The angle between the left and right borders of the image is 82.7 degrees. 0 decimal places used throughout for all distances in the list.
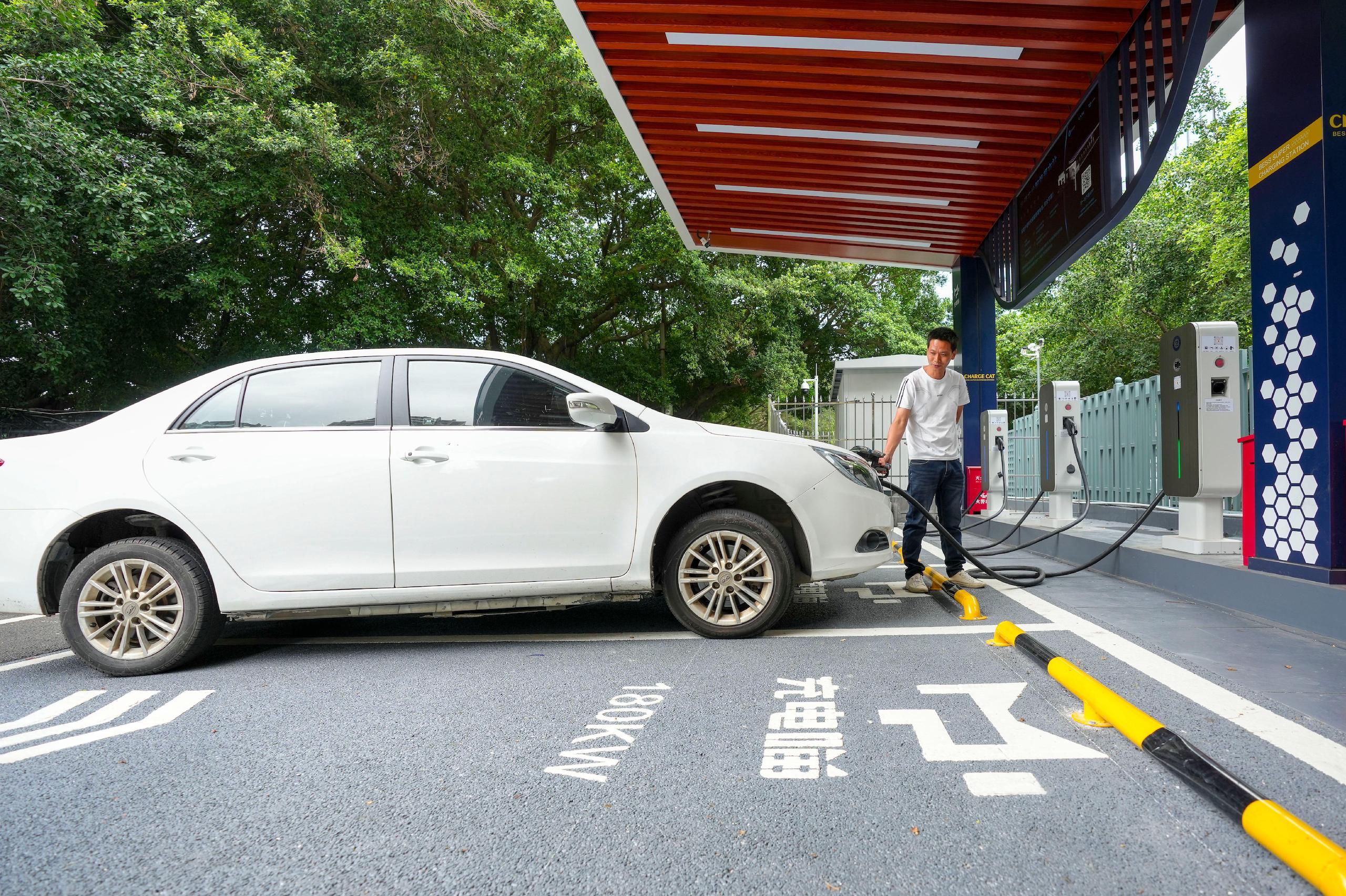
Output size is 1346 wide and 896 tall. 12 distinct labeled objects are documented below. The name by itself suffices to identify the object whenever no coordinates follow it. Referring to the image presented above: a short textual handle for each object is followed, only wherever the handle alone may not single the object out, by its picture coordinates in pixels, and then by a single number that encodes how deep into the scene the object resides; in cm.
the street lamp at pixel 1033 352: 3432
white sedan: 392
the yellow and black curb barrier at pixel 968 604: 474
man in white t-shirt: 562
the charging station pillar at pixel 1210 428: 543
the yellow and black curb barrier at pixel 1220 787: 171
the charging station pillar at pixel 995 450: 990
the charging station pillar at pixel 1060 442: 795
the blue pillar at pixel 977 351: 1020
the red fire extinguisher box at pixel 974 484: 1020
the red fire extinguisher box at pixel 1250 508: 464
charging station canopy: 527
